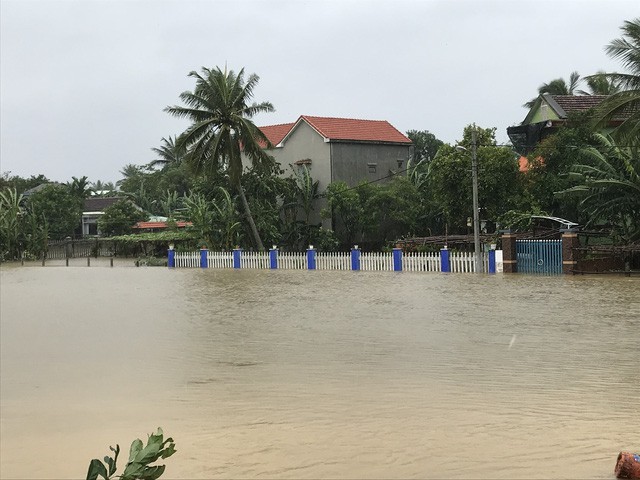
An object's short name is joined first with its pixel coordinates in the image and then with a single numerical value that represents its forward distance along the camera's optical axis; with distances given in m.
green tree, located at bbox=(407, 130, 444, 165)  66.94
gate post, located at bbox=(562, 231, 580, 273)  24.61
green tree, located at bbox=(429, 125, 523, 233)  30.86
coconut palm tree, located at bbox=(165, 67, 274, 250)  36.66
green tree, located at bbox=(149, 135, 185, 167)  71.88
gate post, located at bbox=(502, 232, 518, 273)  26.16
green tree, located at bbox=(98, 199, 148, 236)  53.47
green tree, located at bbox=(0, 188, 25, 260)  49.84
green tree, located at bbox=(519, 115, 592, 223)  29.94
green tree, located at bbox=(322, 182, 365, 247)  38.56
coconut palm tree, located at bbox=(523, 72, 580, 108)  45.81
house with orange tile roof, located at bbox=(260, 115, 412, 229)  41.47
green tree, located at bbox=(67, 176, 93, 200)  62.90
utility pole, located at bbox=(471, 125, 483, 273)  25.42
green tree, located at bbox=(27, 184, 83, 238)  55.97
